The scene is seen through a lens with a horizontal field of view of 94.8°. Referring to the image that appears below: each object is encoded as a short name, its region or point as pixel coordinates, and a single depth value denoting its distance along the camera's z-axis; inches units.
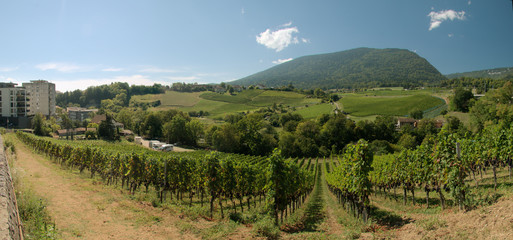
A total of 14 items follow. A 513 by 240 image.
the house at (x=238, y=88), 6452.8
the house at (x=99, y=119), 3118.8
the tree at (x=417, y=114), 3004.4
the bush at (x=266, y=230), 373.7
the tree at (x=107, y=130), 2524.6
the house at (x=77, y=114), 4370.1
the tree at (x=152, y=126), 2832.2
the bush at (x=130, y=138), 2647.1
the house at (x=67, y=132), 2625.5
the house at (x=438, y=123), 2481.5
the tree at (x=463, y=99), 2827.3
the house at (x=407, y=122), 2778.1
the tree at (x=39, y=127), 2522.1
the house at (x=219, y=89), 6279.5
